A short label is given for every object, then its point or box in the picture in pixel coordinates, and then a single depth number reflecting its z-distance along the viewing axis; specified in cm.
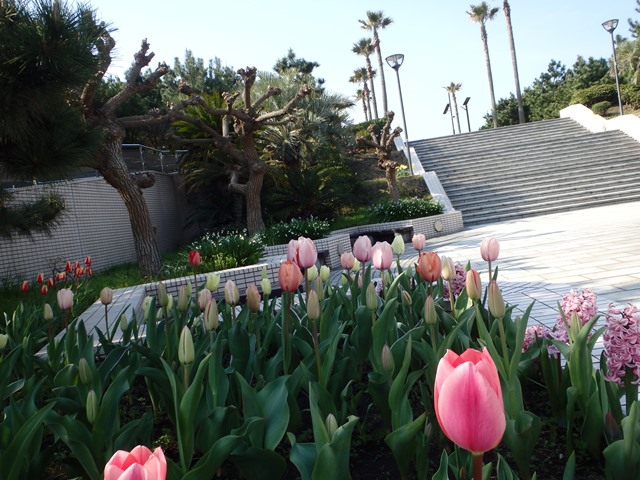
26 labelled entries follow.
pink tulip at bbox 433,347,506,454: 78
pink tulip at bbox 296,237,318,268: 224
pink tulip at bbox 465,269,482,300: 189
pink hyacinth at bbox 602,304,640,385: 163
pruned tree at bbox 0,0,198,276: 384
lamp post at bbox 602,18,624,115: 1978
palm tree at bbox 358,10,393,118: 3909
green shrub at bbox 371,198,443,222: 1418
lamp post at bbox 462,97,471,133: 3699
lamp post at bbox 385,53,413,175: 1875
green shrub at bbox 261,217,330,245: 1138
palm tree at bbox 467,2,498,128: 3675
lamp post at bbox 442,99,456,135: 4064
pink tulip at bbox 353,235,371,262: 275
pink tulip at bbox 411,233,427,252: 298
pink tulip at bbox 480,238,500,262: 245
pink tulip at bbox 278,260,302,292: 204
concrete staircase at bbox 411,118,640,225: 1520
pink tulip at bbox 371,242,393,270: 258
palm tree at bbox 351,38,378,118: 4322
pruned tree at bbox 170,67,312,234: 1119
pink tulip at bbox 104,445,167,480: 68
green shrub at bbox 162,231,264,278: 759
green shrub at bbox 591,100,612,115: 2502
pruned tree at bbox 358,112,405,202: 1571
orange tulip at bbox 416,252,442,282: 236
